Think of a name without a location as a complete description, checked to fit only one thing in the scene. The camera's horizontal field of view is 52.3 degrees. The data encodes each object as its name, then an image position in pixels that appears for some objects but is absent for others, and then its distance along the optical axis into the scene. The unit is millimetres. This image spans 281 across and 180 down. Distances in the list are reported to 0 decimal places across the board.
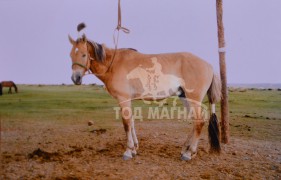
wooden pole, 6543
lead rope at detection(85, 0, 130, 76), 5393
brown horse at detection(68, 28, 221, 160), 5426
